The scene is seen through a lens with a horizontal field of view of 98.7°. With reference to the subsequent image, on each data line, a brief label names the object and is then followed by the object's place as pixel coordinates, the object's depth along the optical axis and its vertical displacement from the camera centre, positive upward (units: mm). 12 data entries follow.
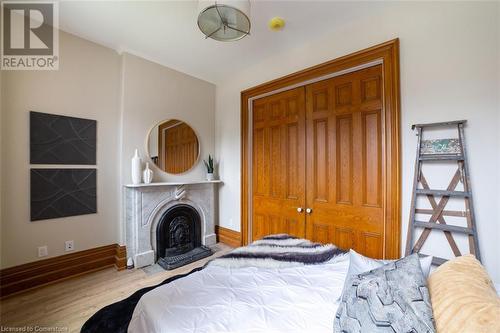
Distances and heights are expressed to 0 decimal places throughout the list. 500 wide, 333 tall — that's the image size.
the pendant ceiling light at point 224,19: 1437 +1094
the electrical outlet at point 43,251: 2211 -841
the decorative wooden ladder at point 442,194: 1594 -210
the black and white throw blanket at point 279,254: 1501 -644
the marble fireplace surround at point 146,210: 2658 -527
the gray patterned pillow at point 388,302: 749 -513
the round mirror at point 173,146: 2955 +336
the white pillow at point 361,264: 1117 -515
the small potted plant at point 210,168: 3463 +13
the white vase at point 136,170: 2674 -14
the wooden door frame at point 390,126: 1934 +376
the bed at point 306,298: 767 -667
